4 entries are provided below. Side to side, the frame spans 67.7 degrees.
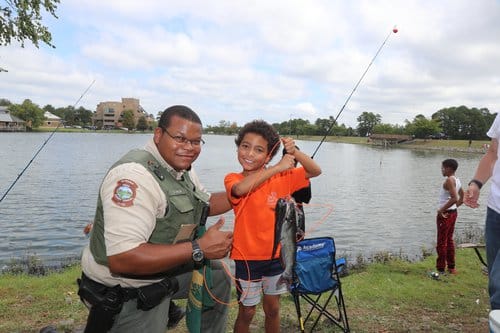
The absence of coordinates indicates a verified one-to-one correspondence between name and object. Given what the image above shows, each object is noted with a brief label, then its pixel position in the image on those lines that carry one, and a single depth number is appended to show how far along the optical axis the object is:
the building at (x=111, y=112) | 149.70
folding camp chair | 4.55
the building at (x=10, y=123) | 111.94
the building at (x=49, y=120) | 129.19
